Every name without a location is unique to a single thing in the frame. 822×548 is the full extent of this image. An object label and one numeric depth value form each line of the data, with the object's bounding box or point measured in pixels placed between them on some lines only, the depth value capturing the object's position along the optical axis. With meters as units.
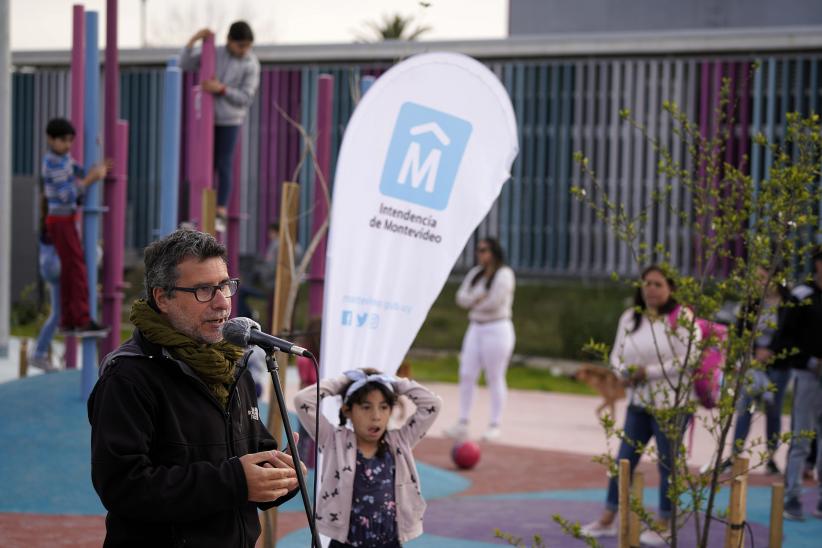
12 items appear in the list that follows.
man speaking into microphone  3.23
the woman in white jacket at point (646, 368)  7.46
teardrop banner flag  6.32
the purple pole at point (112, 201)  9.69
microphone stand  3.37
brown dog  12.72
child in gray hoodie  9.52
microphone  3.36
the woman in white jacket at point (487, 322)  11.31
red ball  10.32
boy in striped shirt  9.20
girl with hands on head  5.61
